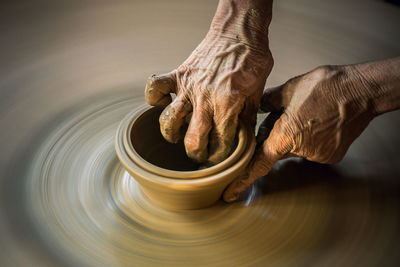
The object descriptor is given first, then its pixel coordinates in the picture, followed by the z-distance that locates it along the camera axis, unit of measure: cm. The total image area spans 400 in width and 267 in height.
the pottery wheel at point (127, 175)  69
